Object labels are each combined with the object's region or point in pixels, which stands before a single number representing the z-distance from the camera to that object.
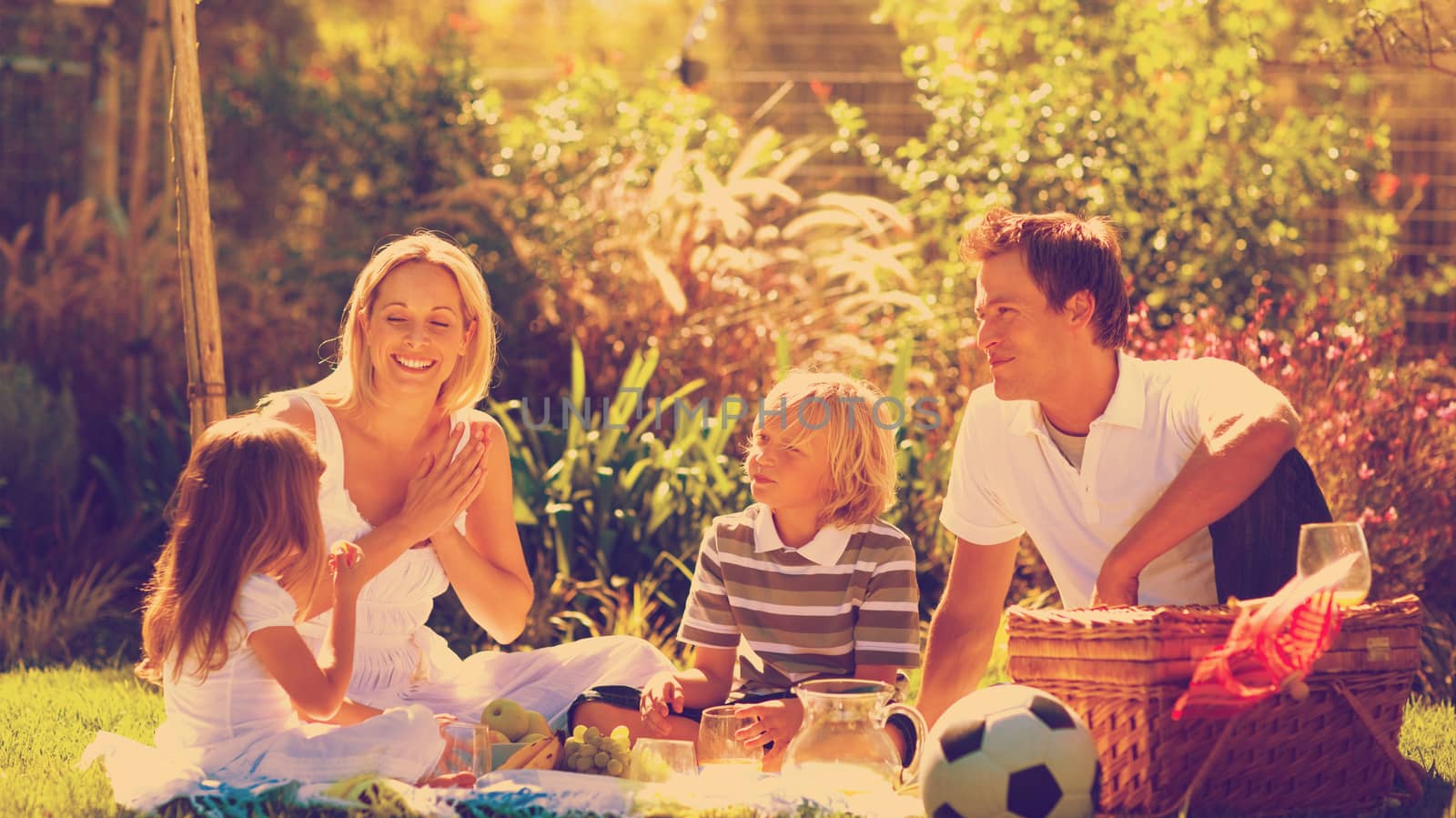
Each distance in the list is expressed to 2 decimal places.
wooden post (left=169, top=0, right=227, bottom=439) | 4.49
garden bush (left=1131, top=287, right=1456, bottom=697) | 5.28
